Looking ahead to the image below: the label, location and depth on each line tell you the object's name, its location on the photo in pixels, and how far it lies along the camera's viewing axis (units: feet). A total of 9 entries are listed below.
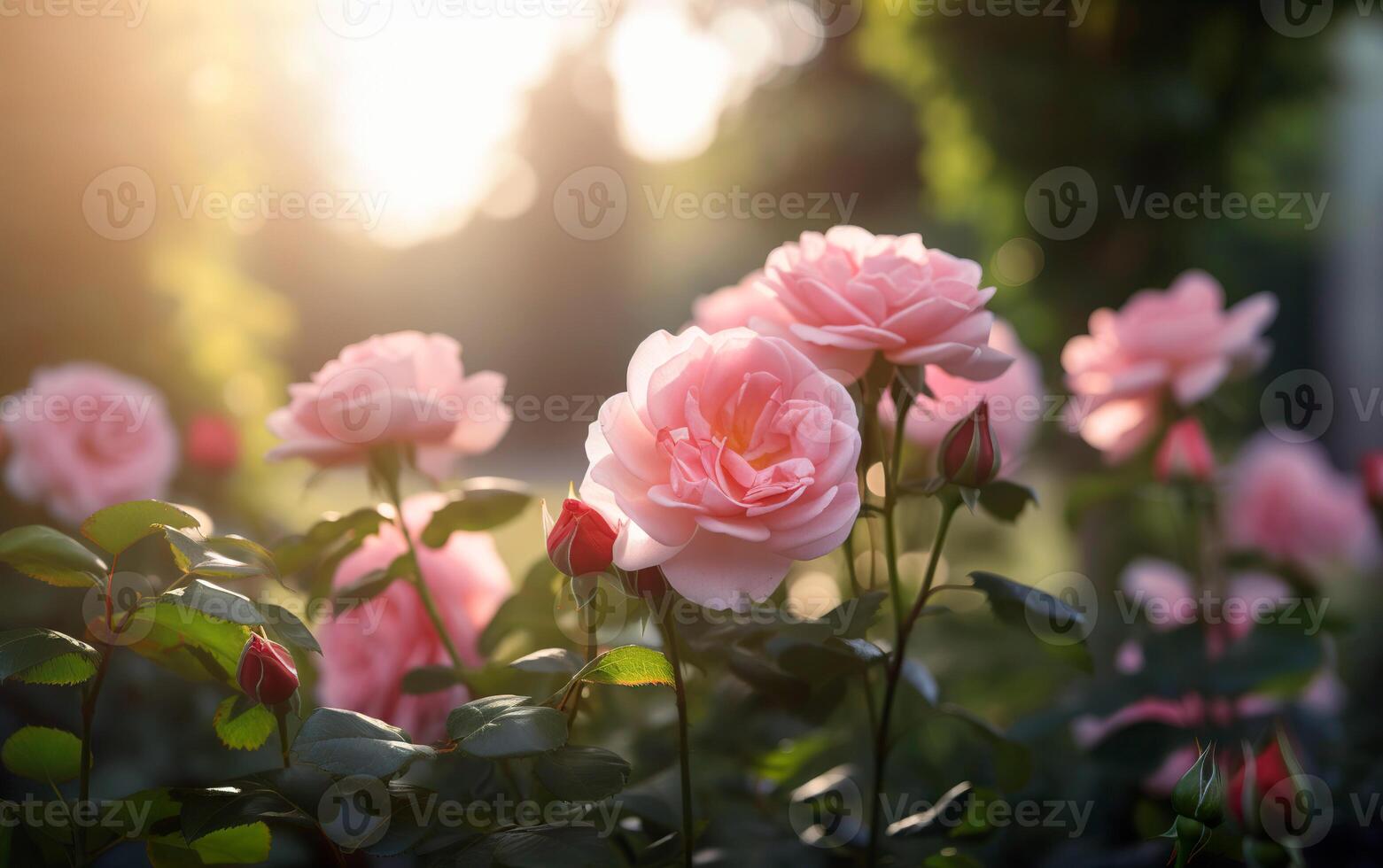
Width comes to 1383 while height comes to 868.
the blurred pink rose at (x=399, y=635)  2.18
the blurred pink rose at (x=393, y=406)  1.92
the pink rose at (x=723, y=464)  1.44
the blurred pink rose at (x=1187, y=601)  3.50
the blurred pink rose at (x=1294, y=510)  4.59
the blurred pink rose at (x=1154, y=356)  3.00
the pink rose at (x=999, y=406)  2.50
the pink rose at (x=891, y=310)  1.72
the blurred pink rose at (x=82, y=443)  4.30
